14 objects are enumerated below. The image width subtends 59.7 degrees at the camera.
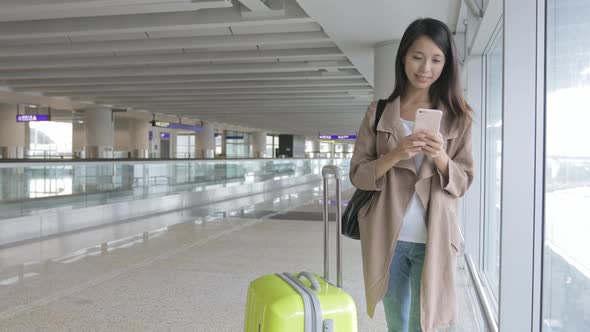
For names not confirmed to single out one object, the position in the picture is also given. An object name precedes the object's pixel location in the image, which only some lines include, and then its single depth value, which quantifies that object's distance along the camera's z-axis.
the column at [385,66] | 9.17
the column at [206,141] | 36.84
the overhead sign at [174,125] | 27.94
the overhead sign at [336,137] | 45.22
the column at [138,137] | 34.91
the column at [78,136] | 39.91
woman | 1.78
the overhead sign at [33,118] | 24.95
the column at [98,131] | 24.42
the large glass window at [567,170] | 2.03
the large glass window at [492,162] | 4.91
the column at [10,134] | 24.72
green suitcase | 1.92
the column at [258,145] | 49.20
